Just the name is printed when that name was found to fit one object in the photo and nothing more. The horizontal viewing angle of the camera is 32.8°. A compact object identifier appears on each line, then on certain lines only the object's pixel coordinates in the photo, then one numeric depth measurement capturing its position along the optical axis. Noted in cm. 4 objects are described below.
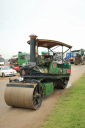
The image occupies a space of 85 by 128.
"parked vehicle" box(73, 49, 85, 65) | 2295
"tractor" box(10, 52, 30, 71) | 2079
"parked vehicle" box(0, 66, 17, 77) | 1472
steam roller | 483
